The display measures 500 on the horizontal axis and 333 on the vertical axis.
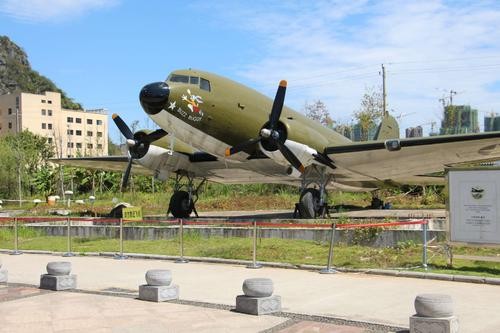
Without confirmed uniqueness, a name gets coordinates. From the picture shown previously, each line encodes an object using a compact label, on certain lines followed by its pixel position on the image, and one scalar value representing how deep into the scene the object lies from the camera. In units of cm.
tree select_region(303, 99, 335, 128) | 6619
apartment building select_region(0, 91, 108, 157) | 11000
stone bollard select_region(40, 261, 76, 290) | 1016
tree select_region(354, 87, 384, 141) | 5722
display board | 1101
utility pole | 5488
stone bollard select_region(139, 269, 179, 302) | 896
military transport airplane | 1914
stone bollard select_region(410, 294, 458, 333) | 626
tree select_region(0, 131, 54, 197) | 5722
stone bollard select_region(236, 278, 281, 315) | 786
